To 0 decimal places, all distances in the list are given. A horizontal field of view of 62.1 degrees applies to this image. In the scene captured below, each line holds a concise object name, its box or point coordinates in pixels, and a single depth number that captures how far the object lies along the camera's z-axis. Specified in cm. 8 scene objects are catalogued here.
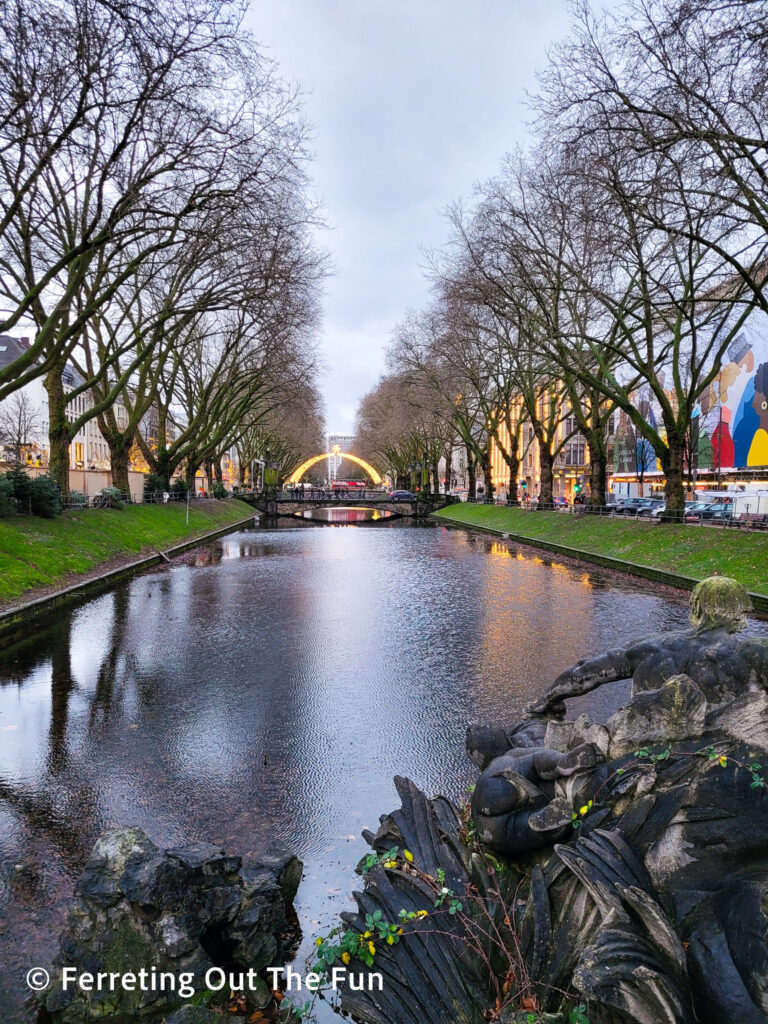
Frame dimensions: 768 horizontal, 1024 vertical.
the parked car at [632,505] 4519
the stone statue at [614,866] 229
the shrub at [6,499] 1811
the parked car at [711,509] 3856
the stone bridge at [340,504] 6203
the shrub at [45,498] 1986
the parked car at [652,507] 4375
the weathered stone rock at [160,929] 290
